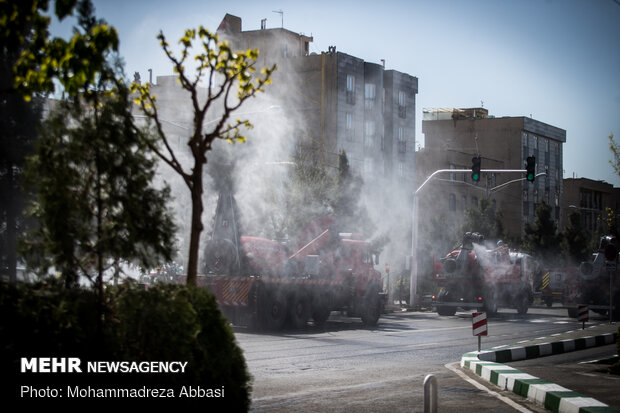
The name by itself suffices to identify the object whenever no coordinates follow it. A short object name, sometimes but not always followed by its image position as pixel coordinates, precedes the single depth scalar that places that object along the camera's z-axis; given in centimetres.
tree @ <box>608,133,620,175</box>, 2170
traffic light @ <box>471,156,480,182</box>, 3085
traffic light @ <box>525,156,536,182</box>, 3049
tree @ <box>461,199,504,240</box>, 4972
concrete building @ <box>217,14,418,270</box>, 6275
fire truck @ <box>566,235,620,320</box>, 3438
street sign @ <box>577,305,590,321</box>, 2488
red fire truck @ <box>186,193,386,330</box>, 2359
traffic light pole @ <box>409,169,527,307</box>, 3641
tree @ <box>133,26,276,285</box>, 764
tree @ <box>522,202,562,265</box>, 6172
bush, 574
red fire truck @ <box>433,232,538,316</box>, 3341
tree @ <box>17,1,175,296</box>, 662
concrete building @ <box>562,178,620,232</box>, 10450
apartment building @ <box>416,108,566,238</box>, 8256
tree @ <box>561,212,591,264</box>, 6450
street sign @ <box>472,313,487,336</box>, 1614
